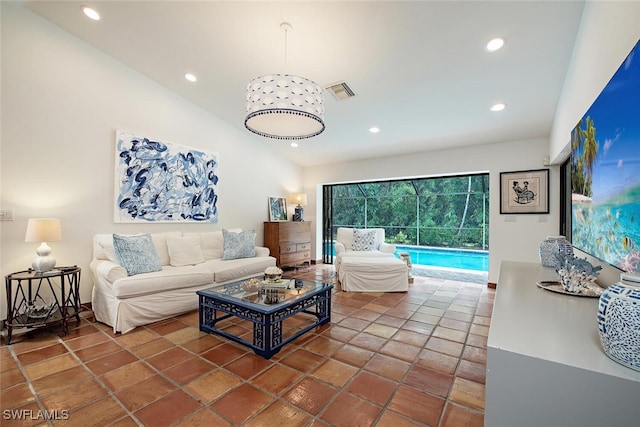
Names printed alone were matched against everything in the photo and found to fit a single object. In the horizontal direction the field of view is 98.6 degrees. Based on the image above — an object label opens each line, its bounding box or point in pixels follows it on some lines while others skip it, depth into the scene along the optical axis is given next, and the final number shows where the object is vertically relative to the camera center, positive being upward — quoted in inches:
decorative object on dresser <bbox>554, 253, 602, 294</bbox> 63.4 -13.1
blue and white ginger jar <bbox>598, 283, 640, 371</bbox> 31.5 -12.7
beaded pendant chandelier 88.7 +38.7
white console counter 30.4 -19.0
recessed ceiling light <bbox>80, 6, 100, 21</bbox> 110.6 +83.4
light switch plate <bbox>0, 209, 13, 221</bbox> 111.3 +0.5
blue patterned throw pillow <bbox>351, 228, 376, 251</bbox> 203.3 -16.9
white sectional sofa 111.5 -27.8
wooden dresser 218.2 -19.8
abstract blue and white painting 145.9 +20.7
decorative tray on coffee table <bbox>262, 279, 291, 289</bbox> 109.0 -26.4
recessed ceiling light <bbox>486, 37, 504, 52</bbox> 98.5 +63.8
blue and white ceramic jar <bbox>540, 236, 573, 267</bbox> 90.9 -10.0
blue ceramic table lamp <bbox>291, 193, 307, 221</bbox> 249.4 +15.2
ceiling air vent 136.9 +65.4
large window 287.8 +8.5
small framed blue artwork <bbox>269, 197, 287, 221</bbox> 232.7 +7.8
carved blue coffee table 92.3 -33.3
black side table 100.3 -35.7
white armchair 194.9 -20.0
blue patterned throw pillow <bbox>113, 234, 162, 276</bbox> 121.3 -17.0
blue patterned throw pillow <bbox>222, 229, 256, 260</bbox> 170.9 -17.8
